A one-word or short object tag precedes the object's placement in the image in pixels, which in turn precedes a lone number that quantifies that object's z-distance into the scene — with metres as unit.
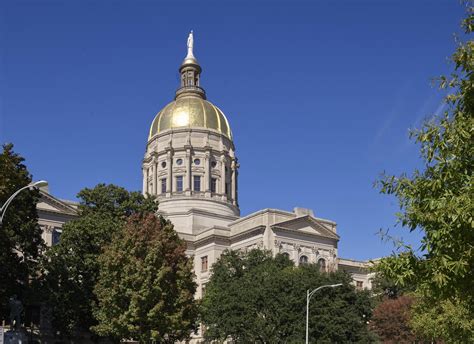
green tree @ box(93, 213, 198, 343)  47.22
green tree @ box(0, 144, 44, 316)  46.69
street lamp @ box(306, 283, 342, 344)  49.31
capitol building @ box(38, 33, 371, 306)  87.69
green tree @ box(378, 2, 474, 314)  18.83
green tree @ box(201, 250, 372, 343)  55.56
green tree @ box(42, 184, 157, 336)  54.94
